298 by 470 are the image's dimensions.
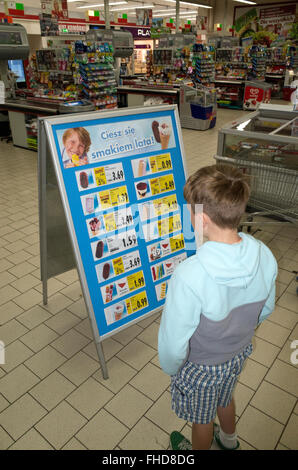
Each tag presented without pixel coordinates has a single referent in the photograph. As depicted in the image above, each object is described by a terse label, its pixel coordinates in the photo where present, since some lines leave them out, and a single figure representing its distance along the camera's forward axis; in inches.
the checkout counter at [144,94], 384.3
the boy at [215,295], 46.4
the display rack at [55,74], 325.1
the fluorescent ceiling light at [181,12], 862.6
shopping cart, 122.7
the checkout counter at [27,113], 271.1
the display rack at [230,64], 530.3
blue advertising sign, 77.4
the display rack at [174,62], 450.0
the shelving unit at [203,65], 413.7
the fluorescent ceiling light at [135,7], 774.9
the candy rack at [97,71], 316.5
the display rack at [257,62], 495.2
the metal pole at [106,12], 471.2
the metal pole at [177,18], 577.6
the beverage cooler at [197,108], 356.8
